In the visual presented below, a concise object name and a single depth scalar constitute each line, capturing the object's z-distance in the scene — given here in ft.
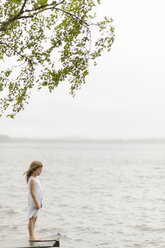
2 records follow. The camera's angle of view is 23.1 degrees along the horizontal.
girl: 35.65
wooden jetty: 34.25
